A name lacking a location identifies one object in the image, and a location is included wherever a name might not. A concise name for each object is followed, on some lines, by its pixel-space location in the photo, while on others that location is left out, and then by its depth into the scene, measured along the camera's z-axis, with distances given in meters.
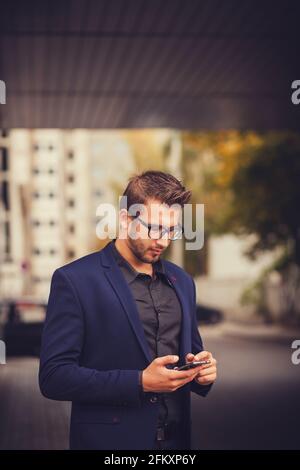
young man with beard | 3.57
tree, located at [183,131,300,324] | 30.27
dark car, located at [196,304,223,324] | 36.44
